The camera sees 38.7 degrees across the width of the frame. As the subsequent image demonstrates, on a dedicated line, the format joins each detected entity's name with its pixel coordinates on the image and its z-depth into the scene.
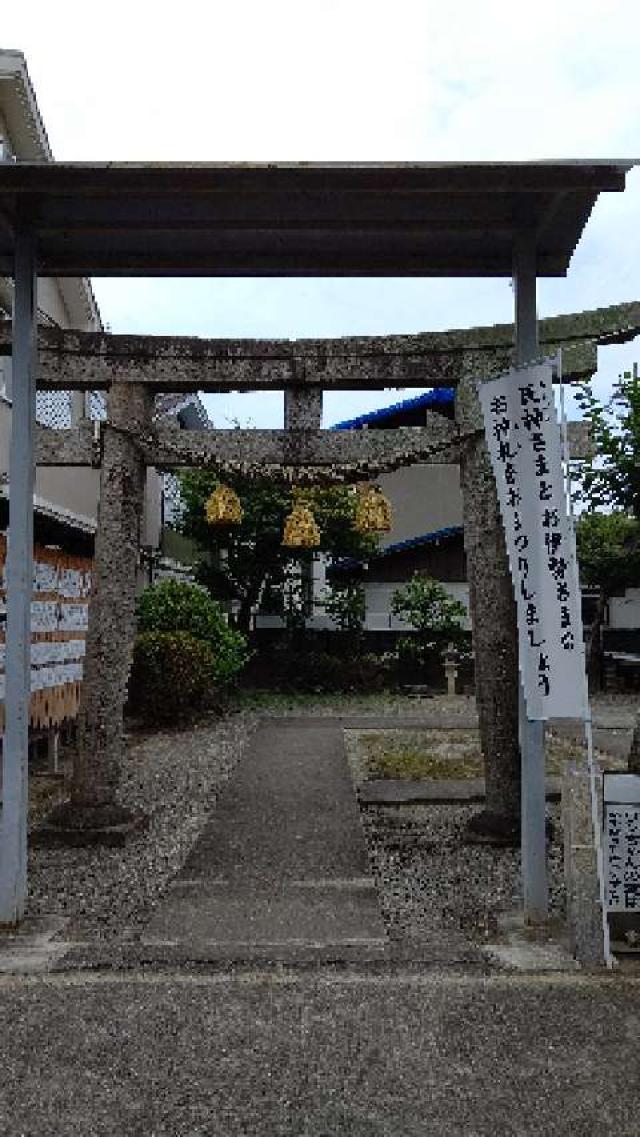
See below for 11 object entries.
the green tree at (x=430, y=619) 21.70
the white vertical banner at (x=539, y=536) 5.12
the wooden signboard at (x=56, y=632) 9.11
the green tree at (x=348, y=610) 21.67
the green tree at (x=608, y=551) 21.91
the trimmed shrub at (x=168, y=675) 14.95
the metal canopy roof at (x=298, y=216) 4.97
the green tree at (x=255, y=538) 19.83
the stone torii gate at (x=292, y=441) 7.40
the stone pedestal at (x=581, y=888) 4.87
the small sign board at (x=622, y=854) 4.86
